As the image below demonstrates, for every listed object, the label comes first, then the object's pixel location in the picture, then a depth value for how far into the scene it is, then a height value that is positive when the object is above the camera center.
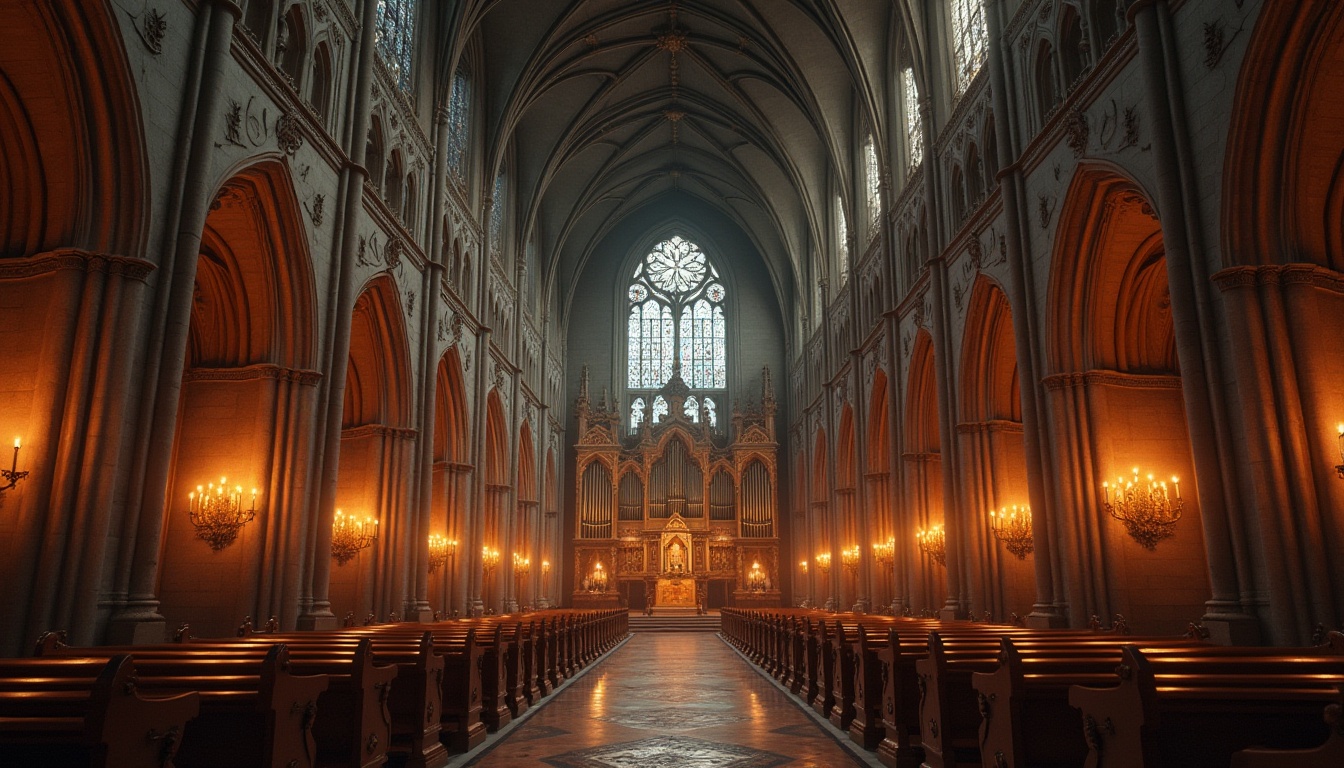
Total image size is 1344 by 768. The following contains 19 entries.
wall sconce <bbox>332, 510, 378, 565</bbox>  19.34 +1.22
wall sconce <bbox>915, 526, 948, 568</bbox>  22.58 +1.21
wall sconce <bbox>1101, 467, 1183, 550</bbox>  14.37 +1.31
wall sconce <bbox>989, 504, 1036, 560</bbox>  18.66 +1.30
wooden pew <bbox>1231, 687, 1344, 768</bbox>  3.81 -0.68
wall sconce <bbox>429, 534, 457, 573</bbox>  24.84 +1.18
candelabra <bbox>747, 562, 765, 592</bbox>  45.09 +0.74
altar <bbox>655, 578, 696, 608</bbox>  44.31 +0.06
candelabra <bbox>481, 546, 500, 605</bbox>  31.38 +1.05
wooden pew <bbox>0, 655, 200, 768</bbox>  4.29 -0.62
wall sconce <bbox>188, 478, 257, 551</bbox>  14.37 +1.27
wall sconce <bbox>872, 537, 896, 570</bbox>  27.33 +1.20
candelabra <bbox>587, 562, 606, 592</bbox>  45.12 +0.69
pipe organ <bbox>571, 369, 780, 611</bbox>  45.03 +4.26
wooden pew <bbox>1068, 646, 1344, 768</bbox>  4.79 -0.66
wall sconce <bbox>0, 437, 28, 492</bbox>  9.84 +1.27
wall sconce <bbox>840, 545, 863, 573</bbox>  32.03 +1.26
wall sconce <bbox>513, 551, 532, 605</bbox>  36.69 +1.01
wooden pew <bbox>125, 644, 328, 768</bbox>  5.66 -0.76
